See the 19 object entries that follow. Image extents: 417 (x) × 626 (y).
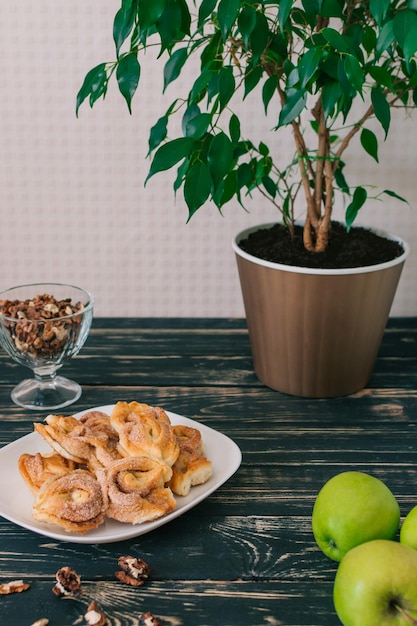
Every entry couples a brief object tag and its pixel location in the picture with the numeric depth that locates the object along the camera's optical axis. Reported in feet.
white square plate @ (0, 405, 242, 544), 2.81
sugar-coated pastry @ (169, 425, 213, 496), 3.06
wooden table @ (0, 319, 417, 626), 2.62
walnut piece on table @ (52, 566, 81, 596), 2.64
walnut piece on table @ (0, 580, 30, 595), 2.65
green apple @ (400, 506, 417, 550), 2.64
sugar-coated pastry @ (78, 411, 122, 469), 3.12
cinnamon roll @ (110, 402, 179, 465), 3.08
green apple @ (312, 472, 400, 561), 2.69
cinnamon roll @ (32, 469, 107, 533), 2.80
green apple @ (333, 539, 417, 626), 2.31
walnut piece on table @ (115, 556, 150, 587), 2.68
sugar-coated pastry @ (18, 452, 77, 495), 3.04
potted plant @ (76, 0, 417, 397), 3.00
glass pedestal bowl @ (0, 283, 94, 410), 3.82
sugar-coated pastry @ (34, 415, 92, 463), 3.16
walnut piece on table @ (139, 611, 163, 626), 2.49
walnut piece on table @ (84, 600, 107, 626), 2.51
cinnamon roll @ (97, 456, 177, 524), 2.85
